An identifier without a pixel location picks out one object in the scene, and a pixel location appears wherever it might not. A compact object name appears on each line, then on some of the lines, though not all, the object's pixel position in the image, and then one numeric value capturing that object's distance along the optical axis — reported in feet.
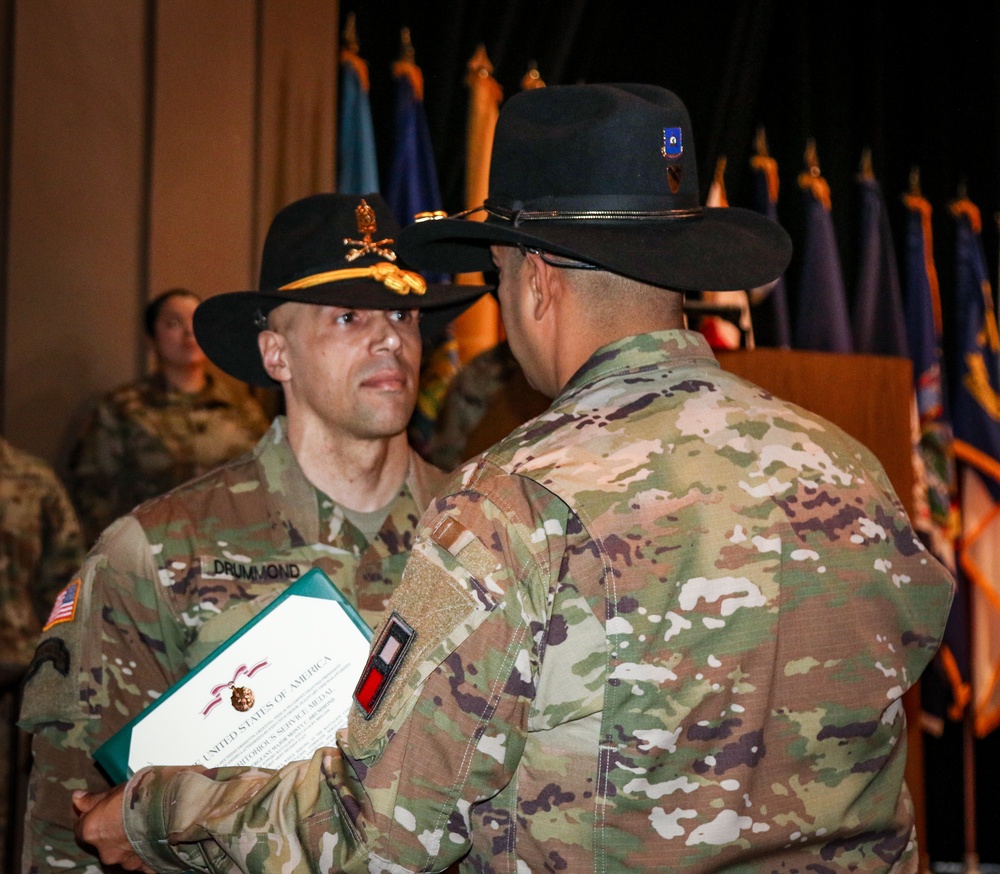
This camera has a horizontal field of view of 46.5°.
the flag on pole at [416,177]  16.20
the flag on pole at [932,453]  15.49
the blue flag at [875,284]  17.62
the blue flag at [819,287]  17.47
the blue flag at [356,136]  16.44
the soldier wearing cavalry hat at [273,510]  5.74
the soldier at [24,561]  11.00
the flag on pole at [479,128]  16.51
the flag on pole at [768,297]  17.28
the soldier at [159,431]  14.20
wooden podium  9.64
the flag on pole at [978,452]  15.96
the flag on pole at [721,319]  14.06
